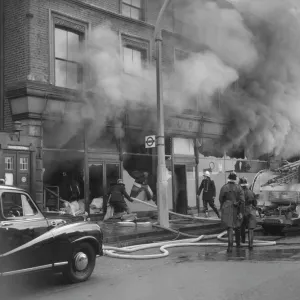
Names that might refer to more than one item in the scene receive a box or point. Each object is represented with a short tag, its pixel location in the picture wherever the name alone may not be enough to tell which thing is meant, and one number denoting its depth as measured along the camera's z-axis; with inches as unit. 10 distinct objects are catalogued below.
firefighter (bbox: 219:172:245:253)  402.9
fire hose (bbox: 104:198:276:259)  362.3
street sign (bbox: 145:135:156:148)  533.3
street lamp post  525.0
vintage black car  249.6
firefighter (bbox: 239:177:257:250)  418.3
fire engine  513.0
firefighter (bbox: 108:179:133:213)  574.9
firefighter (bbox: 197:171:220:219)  657.0
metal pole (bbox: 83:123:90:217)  606.5
